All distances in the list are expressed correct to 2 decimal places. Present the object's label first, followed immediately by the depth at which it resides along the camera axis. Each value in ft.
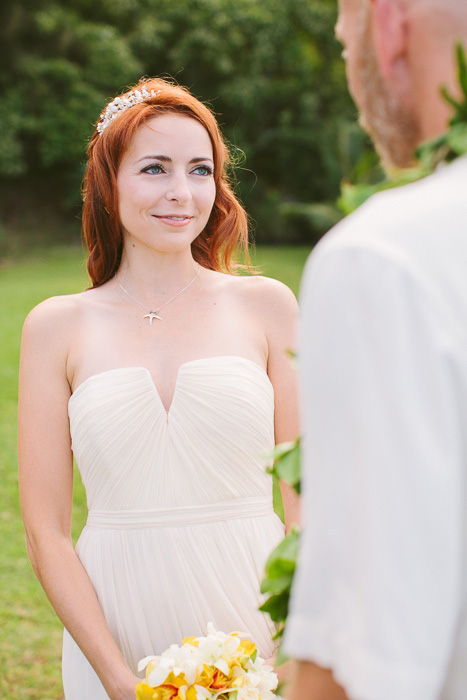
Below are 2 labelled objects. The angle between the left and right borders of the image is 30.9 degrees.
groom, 3.03
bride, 8.57
